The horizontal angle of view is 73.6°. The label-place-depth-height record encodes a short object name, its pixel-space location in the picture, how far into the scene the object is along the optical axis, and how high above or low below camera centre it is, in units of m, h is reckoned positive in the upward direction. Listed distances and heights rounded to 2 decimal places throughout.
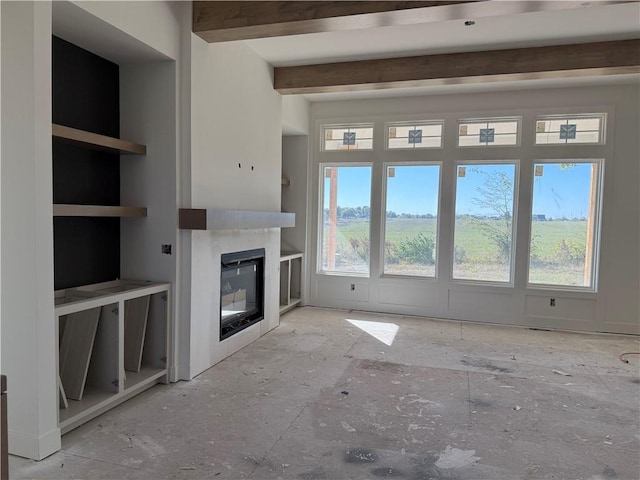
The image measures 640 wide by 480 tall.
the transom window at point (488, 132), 5.74 +1.16
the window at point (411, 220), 6.14 -0.06
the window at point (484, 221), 5.85 -0.06
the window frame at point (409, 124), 5.98 +1.26
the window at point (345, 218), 6.45 -0.06
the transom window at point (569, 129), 5.48 +1.16
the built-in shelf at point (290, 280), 6.25 -1.03
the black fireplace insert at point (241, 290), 4.19 -0.84
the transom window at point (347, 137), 6.33 +1.16
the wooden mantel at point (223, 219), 3.42 -0.06
